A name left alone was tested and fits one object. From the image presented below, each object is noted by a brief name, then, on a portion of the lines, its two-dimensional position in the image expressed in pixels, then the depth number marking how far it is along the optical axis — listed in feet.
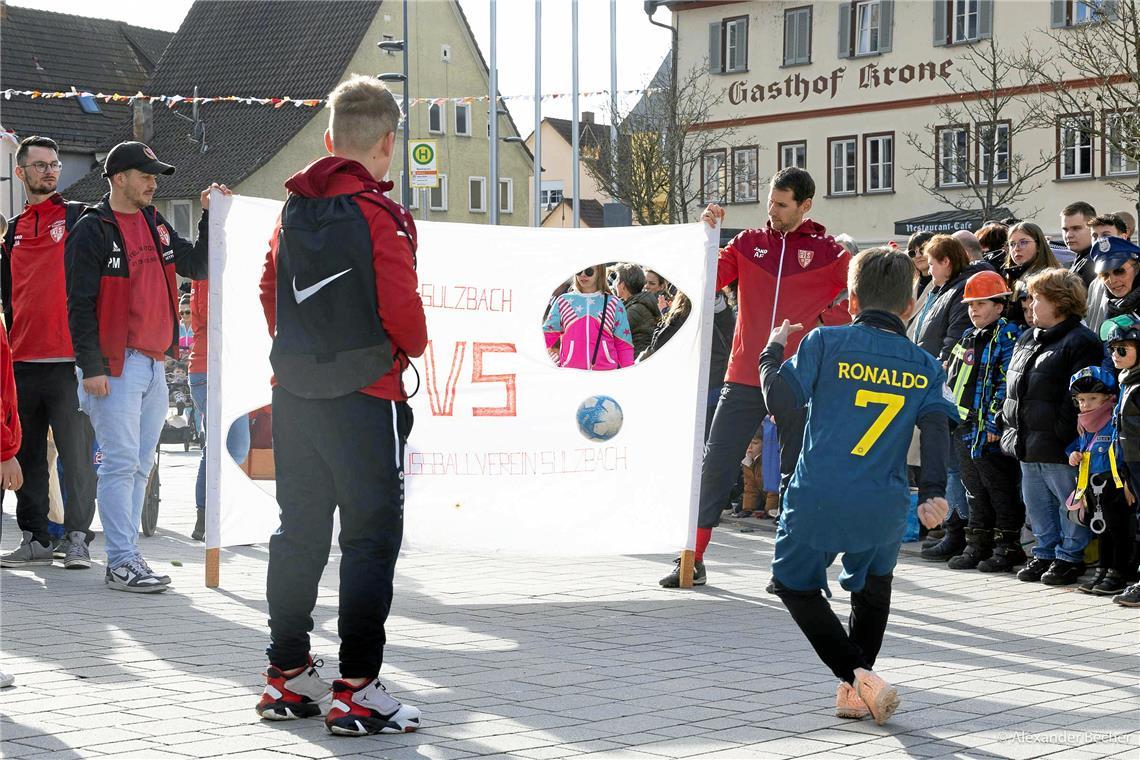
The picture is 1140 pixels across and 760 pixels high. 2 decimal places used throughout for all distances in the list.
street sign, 109.19
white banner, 26.89
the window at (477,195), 210.18
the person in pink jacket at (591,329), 33.37
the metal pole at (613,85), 134.92
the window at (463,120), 208.64
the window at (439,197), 203.10
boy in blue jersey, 17.69
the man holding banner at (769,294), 27.32
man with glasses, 30.71
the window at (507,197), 212.02
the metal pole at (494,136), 124.77
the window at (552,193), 276.62
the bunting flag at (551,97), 126.19
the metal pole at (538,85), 129.39
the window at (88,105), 191.42
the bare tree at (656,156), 137.90
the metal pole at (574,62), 127.44
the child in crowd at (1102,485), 27.91
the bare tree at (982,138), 116.98
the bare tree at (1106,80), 71.82
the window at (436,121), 206.28
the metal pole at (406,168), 127.31
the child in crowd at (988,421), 31.24
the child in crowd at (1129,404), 26.73
